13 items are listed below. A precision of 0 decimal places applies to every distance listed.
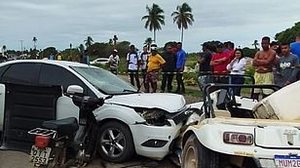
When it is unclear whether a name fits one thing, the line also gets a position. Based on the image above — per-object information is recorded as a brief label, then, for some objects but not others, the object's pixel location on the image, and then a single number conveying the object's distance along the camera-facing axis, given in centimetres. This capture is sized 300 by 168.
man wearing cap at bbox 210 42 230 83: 738
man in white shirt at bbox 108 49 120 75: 1198
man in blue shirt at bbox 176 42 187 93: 935
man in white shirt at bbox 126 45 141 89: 1016
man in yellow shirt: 937
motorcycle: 379
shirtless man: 622
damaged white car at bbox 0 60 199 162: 445
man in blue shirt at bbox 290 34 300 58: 646
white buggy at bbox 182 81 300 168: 280
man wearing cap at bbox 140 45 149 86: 1028
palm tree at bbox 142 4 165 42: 6128
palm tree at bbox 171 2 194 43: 5945
